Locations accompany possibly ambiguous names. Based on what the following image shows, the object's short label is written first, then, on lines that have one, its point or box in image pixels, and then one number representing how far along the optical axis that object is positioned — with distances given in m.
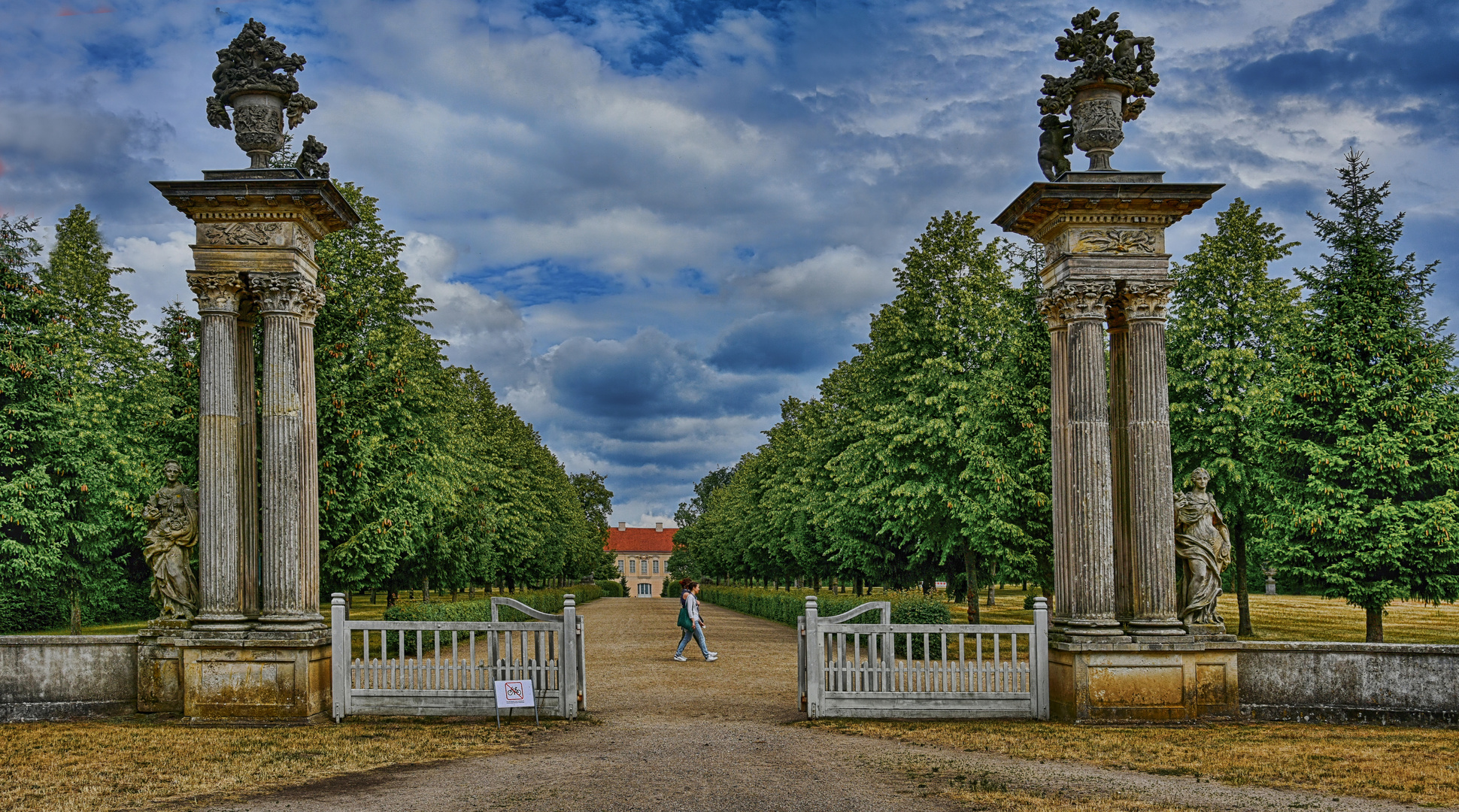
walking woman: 20.16
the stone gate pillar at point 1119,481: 11.67
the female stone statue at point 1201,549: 11.95
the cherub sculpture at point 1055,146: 12.66
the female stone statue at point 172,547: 12.17
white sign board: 11.42
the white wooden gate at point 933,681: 11.97
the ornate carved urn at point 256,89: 12.32
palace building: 145.12
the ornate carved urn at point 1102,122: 12.42
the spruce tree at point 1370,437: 20.61
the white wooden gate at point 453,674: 11.95
